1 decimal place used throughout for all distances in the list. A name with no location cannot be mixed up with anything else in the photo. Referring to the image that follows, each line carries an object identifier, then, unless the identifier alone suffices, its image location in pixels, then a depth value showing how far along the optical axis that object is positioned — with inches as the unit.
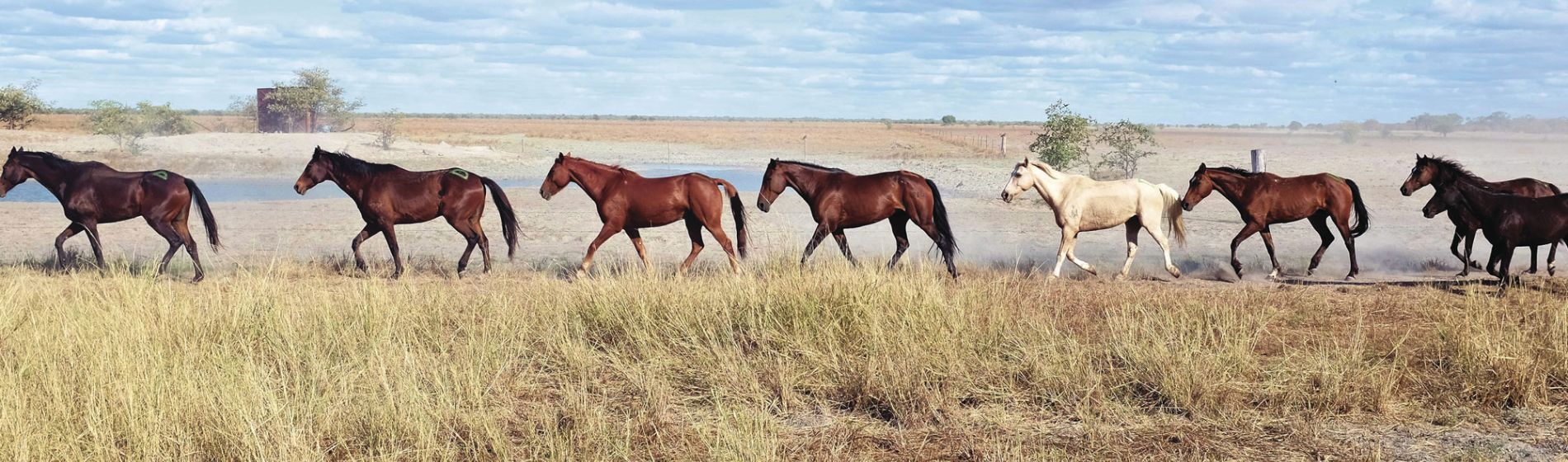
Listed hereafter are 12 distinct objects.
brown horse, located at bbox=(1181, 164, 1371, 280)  501.7
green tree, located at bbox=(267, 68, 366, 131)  1875.0
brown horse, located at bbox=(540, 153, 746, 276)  479.2
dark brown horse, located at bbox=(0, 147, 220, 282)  495.2
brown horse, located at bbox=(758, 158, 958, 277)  479.8
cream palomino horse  489.1
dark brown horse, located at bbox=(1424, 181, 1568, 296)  430.9
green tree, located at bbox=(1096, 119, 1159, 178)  1074.7
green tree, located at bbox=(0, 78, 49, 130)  1744.6
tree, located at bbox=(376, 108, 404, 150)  1537.9
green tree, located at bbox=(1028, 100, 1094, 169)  1001.5
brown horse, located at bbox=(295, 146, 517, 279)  504.1
